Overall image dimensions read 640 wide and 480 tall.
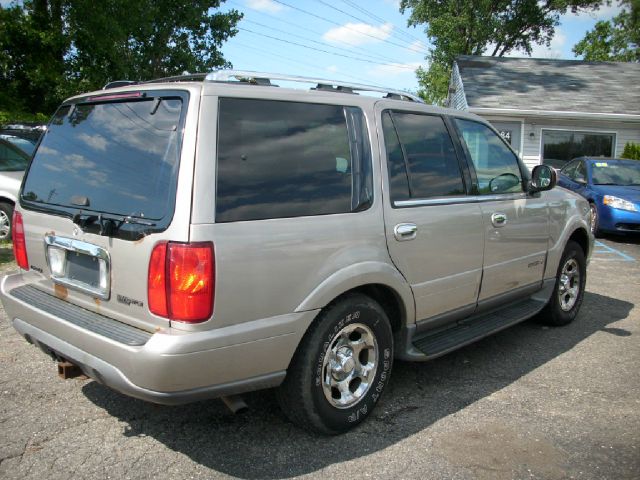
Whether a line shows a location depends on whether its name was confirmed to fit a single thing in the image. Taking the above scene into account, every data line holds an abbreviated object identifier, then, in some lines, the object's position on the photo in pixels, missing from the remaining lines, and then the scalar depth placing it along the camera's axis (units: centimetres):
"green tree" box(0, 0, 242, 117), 1702
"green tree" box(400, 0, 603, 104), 2966
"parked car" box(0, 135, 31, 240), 848
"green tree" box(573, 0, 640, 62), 4691
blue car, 1055
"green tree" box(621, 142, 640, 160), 1685
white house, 1783
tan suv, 263
